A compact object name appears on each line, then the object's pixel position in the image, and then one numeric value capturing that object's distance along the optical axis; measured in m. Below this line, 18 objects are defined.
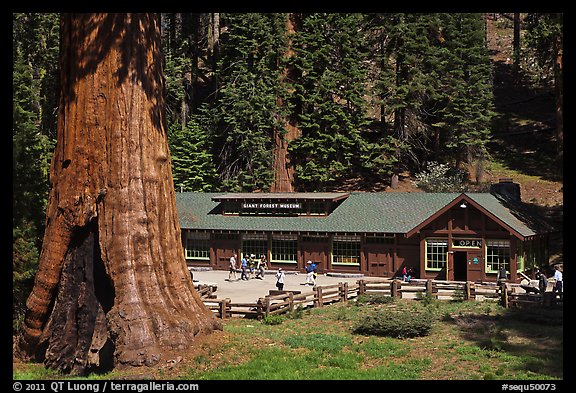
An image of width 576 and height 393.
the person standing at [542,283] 30.36
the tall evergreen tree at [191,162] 63.28
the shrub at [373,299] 28.97
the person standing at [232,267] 41.47
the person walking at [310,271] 38.03
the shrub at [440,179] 57.40
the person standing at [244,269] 41.44
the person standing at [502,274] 36.34
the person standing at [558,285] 27.71
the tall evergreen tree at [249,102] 62.75
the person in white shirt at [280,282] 32.62
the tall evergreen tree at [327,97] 63.66
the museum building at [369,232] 38.81
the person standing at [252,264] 44.73
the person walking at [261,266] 42.02
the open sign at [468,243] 38.97
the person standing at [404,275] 39.02
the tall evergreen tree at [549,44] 44.69
